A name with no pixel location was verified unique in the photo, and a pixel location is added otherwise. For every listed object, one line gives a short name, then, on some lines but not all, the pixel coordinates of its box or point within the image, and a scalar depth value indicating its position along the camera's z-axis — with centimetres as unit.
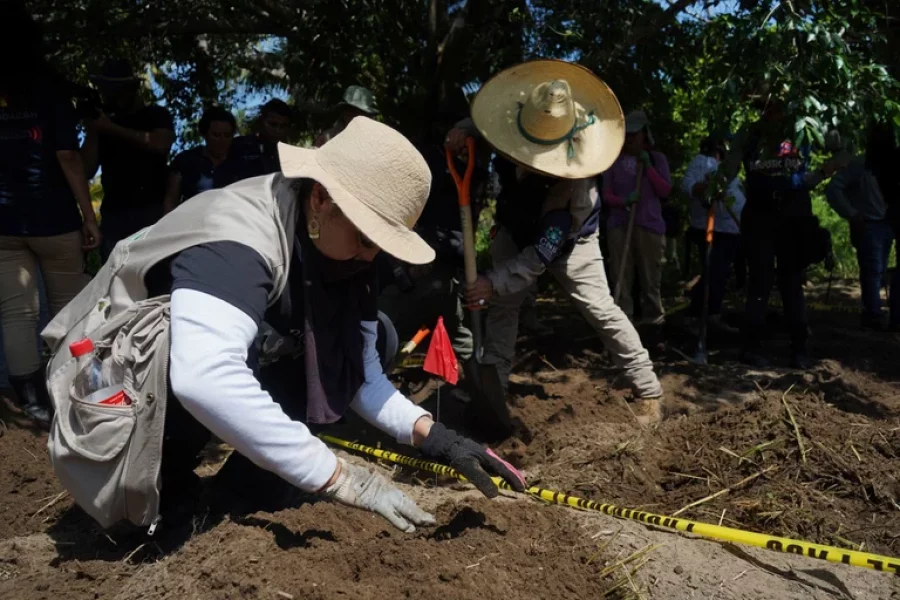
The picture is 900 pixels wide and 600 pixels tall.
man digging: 423
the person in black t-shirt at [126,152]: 496
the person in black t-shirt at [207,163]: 535
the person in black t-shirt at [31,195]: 421
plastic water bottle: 244
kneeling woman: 216
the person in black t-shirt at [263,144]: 534
